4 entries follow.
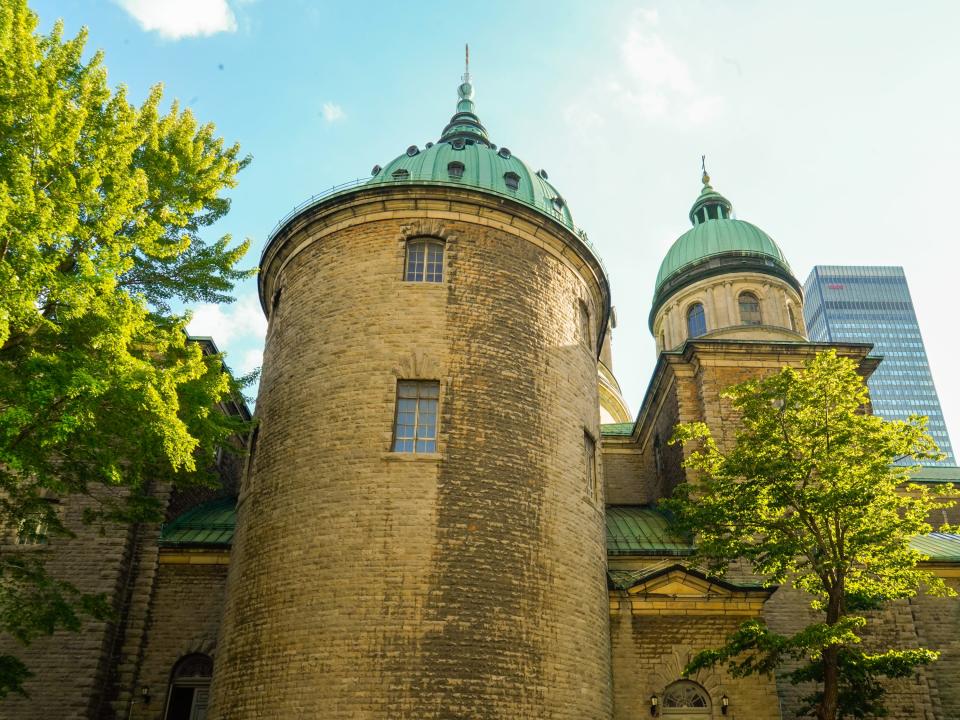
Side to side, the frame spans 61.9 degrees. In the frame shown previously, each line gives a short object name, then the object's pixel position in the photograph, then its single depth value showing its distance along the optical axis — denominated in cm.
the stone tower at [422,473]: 1482
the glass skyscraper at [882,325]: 13450
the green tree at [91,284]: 1139
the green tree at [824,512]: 1551
